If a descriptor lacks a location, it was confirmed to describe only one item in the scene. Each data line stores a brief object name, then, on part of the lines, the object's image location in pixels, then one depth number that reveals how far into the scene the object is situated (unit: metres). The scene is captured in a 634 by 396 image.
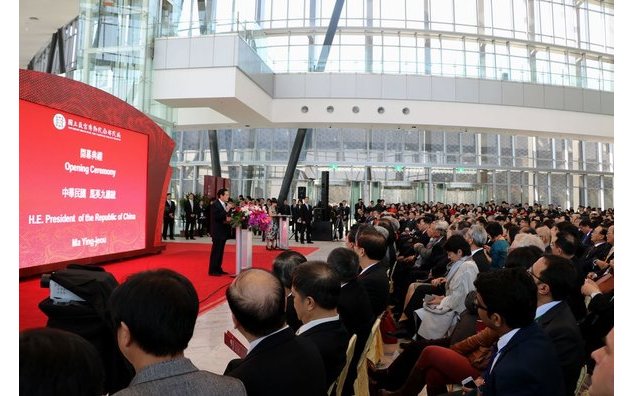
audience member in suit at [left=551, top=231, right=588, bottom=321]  4.36
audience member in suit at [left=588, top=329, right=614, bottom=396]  1.30
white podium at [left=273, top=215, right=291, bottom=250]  12.40
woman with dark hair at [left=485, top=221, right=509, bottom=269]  5.14
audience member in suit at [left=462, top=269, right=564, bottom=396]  1.82
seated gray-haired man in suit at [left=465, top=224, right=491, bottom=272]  4.33
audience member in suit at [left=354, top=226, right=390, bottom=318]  3.60
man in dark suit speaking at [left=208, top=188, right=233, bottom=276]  7.86
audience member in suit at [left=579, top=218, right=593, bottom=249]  6.95
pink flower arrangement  7.99
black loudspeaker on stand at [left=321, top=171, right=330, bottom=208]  16.30
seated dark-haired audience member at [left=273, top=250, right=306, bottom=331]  2.84
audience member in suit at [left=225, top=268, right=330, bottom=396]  1.57
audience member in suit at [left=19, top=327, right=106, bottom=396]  0.93
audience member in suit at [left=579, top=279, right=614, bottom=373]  2.77
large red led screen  6.39
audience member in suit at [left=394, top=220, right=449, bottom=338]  4.74
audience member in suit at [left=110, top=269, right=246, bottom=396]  1.23
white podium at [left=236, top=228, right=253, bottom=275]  8.17
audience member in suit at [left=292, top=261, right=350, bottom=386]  2.26
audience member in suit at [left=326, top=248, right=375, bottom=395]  2.92
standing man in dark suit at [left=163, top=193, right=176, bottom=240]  14.46
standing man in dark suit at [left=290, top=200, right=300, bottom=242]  15.52
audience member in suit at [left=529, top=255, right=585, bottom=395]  2.23
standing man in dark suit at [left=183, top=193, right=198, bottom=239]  15.42
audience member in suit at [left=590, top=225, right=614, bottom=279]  4.51
